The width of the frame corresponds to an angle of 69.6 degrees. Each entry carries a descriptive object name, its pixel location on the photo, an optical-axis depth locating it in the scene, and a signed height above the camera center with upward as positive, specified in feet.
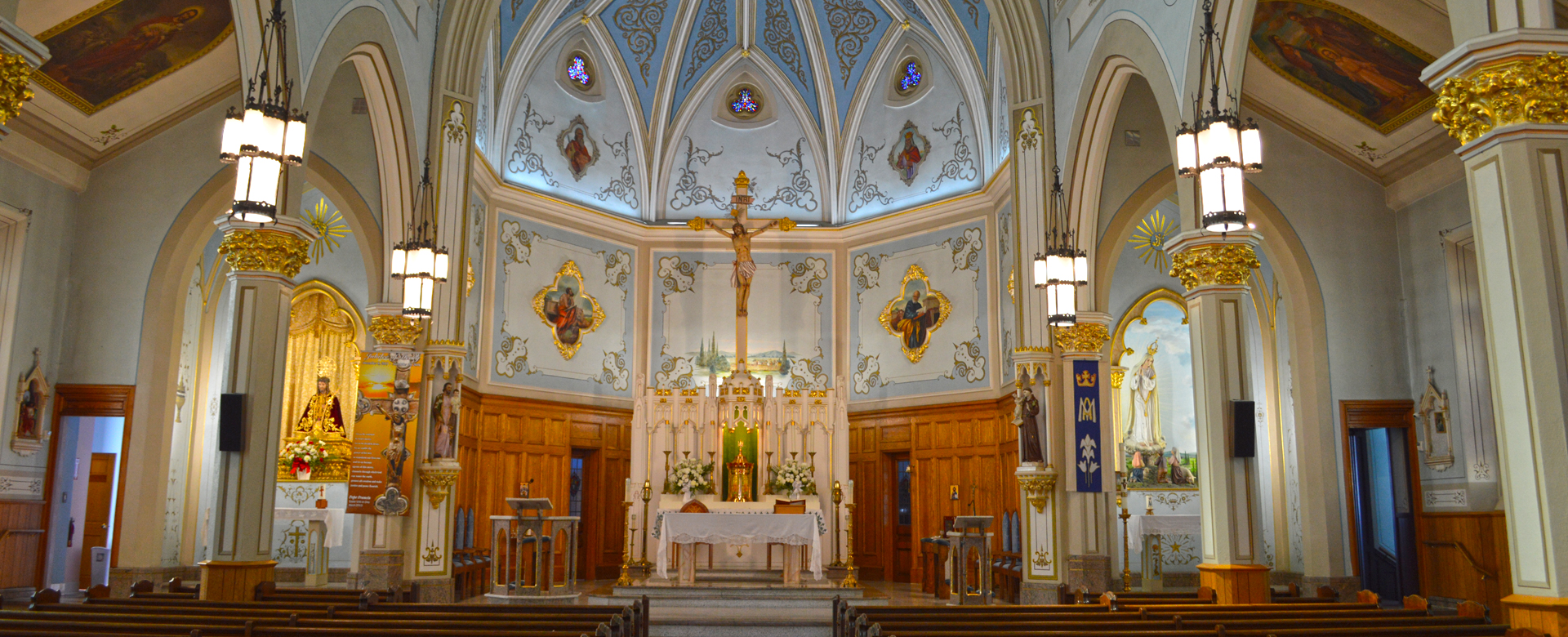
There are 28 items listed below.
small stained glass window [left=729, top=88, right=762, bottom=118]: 67.51 +24.53
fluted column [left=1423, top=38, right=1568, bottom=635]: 17.78 +4.02
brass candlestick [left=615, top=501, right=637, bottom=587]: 49.42 -1.82
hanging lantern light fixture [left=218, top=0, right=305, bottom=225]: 23.77 +7.77
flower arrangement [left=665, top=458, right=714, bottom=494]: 54.29 +1.96
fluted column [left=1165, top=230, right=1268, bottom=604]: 29.55 +3.26
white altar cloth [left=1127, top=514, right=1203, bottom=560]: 51.83 -0.20
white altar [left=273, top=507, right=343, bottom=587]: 49.85 -0.82
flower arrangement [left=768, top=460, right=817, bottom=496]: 55.67 +1.97
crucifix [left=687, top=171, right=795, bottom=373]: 61.16 +14.96
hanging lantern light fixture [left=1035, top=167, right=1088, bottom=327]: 37.06 +7.80
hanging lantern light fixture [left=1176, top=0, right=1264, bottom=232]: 23.97 +7.71
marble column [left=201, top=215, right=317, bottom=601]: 29.50 +3.66
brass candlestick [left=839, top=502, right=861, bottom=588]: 48.70 -1.88
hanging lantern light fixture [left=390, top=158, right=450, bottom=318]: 37.47 +8.34
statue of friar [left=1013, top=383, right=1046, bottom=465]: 43.16 +3.70
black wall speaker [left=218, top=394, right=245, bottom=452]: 29.73 +2.45
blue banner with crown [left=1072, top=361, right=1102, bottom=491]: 42.88 +3.63
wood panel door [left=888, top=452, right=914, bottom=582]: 59.98 +0.05
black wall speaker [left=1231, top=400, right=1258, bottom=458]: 29.60 +2.34
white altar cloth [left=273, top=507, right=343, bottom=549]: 52.37 +0.10
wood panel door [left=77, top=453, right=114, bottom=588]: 53.42 +0.70
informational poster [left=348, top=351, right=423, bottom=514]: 41.65 +3.21
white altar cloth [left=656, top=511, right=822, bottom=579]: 48.37 -0.39
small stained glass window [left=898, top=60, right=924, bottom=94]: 63.87 +24.76
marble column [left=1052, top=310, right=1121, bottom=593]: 42.63 +2.04
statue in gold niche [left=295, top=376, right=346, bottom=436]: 56.44 +5.16
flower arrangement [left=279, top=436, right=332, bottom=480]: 55.06 +3.11
